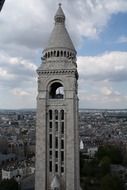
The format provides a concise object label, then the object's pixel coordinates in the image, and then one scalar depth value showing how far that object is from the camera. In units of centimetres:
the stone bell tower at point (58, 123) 3431
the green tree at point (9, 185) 4475
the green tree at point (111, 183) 4631
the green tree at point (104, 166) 6199
